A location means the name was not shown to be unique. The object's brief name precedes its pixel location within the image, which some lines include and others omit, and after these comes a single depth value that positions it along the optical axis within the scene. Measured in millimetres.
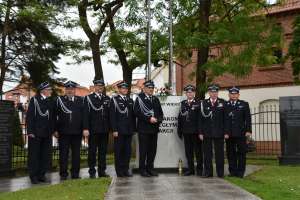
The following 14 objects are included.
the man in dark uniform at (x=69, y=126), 7768
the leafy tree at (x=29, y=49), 13625
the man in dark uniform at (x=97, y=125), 7768
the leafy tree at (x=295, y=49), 12464
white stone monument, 8409
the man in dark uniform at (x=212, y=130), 7855
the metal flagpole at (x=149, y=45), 9578
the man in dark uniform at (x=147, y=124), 7833
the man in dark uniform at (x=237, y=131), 8029
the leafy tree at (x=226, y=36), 10721
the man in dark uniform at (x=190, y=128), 8018
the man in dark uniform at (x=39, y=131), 7621
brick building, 18847
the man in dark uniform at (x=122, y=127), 7763
